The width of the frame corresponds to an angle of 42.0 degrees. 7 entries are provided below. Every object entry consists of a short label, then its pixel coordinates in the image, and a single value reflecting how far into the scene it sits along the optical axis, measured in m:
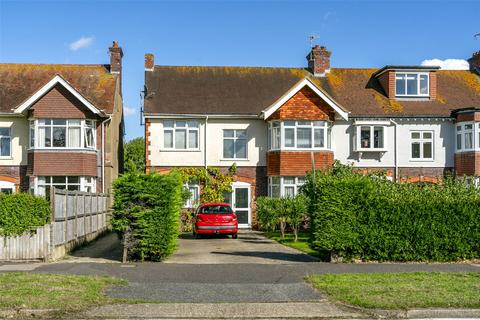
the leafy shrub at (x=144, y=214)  16.94
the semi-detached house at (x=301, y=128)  31.16
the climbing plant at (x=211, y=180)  31.48
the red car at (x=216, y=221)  25.66
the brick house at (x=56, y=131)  30.09
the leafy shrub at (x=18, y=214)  16.92
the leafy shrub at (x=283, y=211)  25.09
